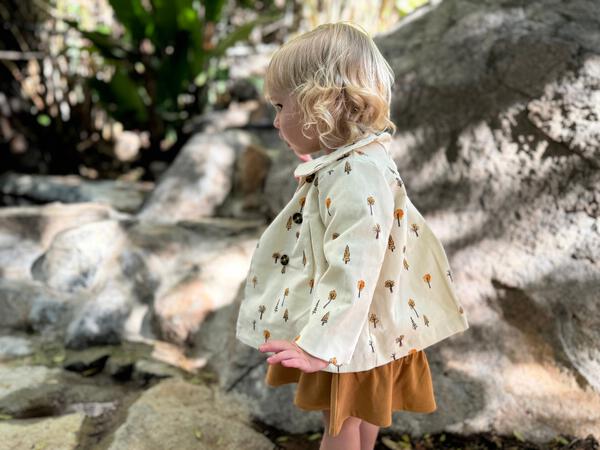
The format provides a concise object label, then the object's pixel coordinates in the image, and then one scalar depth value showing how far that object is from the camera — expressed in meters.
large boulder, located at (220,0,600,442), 2.14
